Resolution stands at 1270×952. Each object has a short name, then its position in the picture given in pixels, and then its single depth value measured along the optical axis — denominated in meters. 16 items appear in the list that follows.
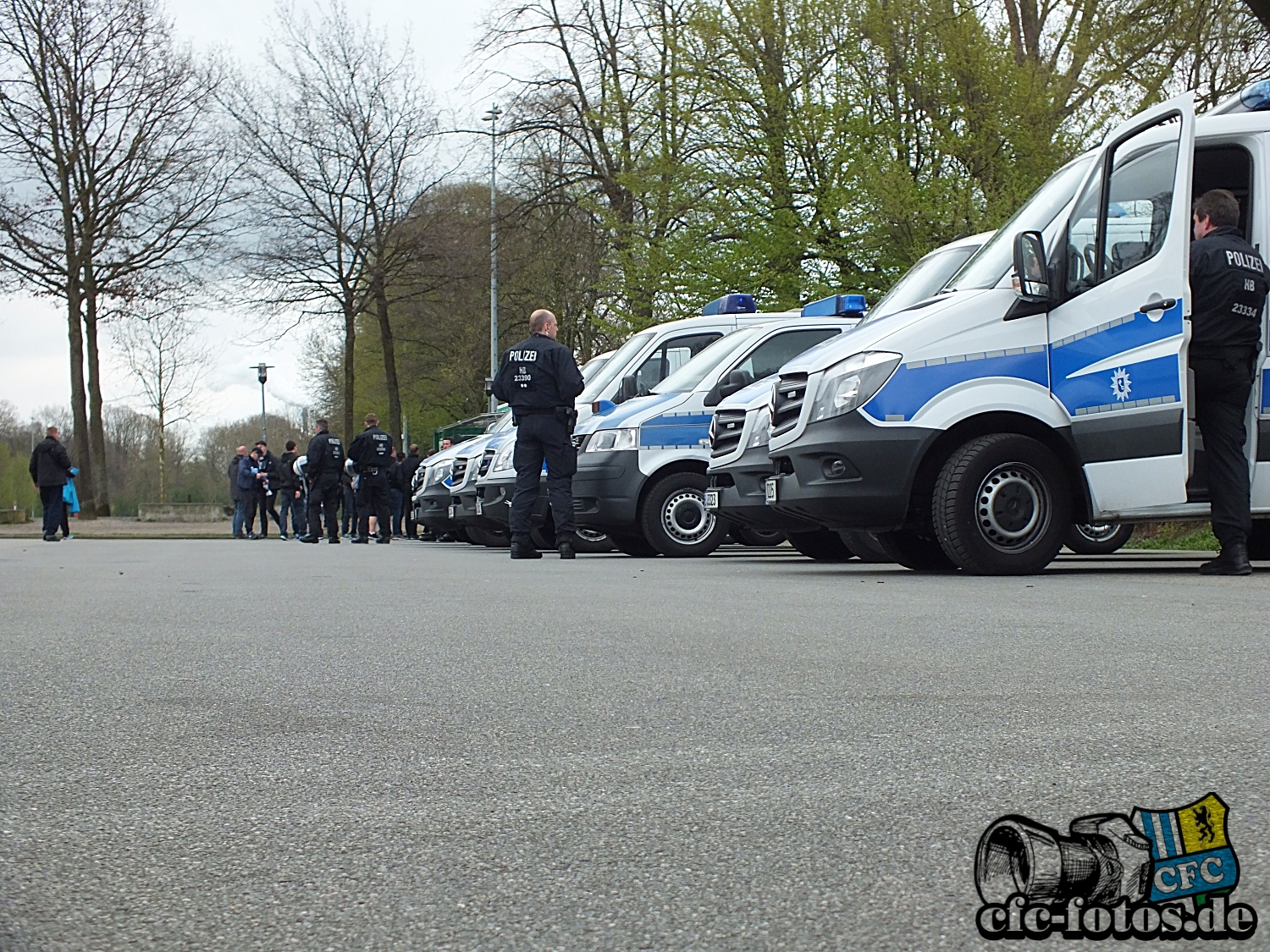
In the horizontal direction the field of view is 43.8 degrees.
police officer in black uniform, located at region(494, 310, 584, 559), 13.16
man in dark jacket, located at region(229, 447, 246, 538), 29.64
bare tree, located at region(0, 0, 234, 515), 32.84
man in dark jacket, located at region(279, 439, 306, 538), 28.80
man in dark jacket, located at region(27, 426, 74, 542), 24.44
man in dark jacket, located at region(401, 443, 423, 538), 29.72
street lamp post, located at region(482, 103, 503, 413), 34.31
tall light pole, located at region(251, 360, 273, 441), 52.51
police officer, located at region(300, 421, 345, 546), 25.31
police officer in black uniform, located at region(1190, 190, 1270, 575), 8.60
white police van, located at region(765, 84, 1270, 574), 8.89
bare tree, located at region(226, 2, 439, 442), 35.78
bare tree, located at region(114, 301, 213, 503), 49.28
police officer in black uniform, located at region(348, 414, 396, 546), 23.31
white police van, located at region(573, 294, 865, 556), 13.46
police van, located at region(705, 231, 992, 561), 10.85
